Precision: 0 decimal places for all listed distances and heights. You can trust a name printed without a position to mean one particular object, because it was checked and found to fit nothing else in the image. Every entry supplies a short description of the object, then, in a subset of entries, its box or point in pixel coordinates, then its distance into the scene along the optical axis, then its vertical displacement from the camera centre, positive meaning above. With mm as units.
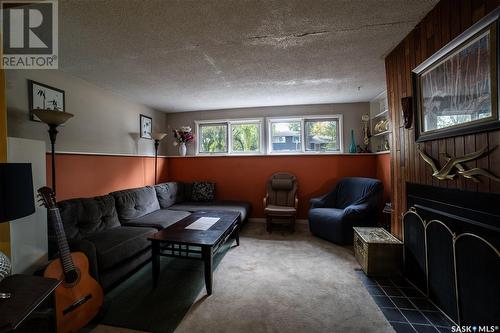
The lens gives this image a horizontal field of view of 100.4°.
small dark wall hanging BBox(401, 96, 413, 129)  1968 +501
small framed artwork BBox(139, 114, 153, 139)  3877 +839
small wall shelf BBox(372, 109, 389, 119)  3352 +849
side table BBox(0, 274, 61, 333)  812 -566
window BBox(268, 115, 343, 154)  4211 +658
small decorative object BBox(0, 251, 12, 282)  1002 -465
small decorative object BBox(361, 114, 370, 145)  3875 +679
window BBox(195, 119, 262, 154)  4441 +690
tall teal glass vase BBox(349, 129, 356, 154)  3926 +365
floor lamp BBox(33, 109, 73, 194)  1978 +521
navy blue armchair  2986 -712
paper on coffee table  2379 -662
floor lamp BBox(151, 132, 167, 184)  3709 +583
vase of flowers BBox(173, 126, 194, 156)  4406 +685
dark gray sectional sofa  1856 -668
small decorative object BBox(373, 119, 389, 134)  3287 +629
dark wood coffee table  1916 -686
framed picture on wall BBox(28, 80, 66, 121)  2182 +832
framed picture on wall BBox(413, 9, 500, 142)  1155 +519
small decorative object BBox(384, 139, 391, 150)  3368 +334
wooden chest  2176 -962
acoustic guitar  1402 -820
